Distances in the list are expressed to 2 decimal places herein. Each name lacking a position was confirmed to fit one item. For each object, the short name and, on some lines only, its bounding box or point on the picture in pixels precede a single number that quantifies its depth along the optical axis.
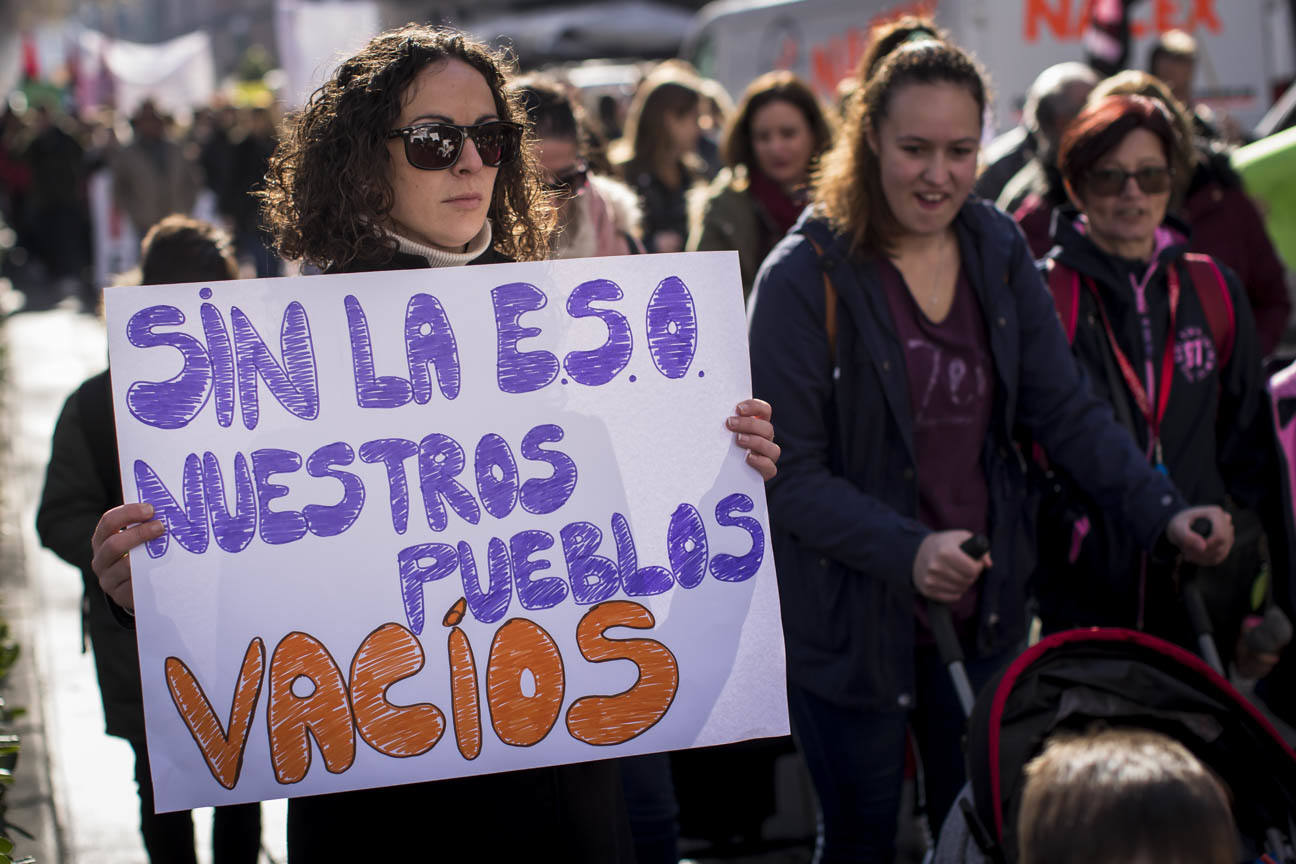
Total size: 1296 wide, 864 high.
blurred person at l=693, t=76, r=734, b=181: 8.00
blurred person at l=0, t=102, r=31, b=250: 17.31
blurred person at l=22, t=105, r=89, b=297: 16.33
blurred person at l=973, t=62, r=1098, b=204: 5.84
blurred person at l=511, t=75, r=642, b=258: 3.92
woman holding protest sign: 2.13
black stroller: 2.40
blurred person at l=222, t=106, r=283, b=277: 14.93
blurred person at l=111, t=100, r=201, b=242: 14.53
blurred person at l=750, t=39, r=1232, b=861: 2.98
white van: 10.49
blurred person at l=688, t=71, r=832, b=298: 4.94
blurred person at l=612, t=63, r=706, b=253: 5.92
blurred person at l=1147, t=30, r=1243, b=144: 7.15
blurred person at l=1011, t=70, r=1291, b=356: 4.74
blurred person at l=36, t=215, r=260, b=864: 3.21
